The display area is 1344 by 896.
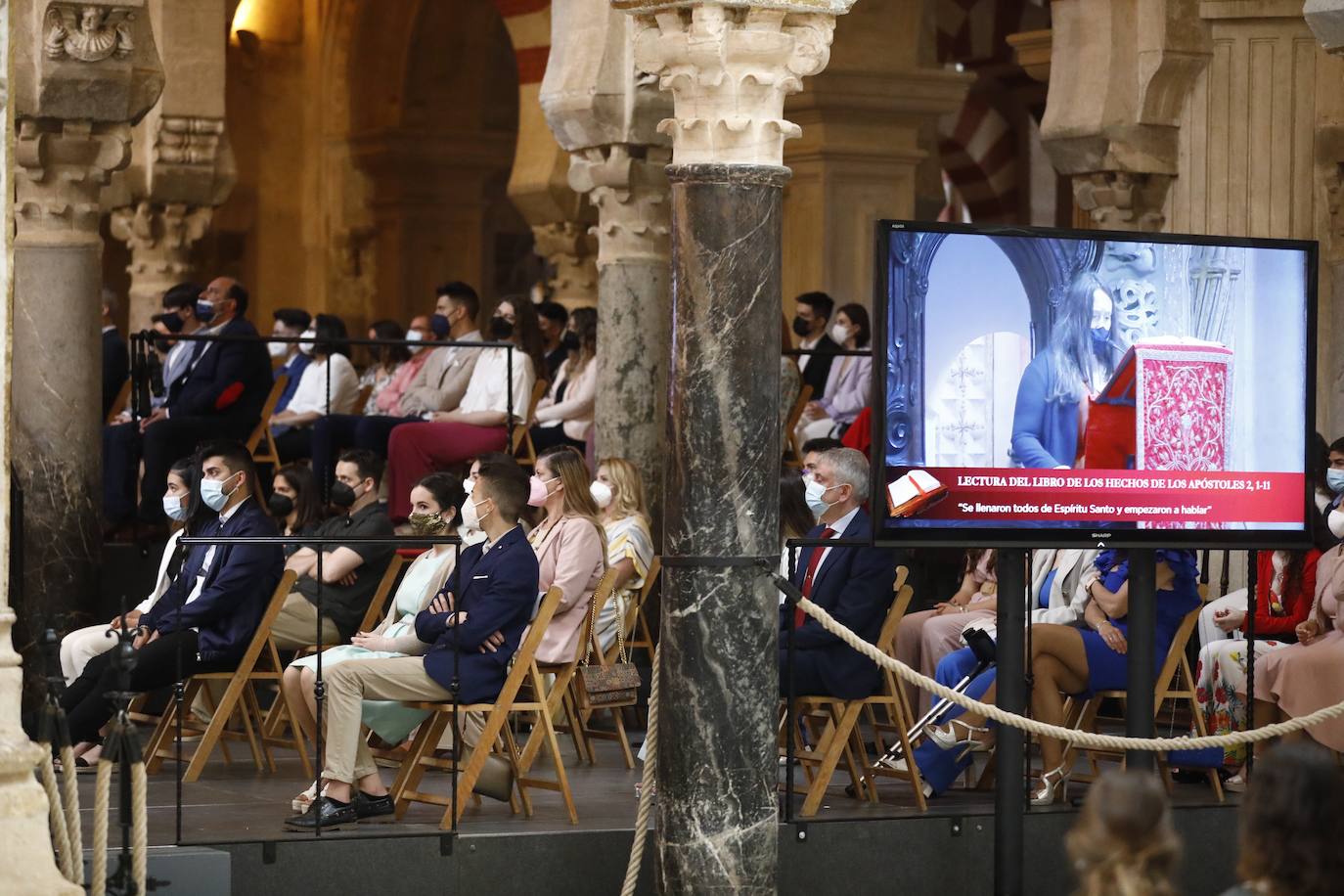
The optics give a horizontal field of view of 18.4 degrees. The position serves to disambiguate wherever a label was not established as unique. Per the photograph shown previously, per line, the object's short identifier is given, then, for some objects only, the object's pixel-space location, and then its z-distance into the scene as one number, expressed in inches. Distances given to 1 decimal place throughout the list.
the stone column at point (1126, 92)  692.4
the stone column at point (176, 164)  883.4
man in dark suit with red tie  521.8
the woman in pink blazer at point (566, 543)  553.1
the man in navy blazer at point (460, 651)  500.1
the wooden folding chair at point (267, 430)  781.1
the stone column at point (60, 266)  701.3
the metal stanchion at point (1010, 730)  465.7
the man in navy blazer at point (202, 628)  557.3
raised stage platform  472.5
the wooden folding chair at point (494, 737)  500.9
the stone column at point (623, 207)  712.3
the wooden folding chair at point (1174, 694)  539.5
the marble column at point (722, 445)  455.8
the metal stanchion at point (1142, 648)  468.6
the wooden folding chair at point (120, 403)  840.6
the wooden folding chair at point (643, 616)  635.6
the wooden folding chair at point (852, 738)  510.8
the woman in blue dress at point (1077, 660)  538.0
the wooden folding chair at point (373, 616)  598.0
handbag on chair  575.0
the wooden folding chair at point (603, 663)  577.6
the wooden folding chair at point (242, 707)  555.2
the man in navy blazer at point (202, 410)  756.6
